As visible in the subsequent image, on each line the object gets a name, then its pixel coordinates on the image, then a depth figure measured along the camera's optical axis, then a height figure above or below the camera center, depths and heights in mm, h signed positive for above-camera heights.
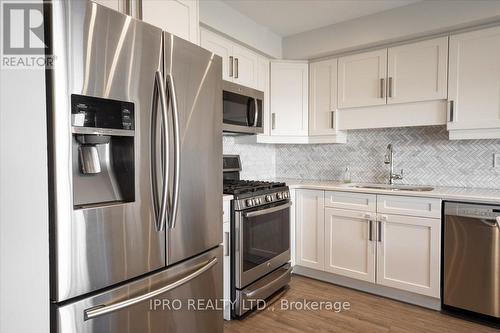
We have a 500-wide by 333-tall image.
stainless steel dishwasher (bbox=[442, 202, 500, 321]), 2115 -742
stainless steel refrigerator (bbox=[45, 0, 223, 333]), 988 -73
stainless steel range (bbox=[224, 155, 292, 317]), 2201 -674
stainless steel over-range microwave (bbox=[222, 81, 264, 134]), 2473 +408
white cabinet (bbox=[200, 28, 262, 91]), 2531 +899
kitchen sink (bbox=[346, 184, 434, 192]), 2663 -291
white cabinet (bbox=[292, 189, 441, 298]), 2385 -738
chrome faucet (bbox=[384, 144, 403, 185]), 3008 -61
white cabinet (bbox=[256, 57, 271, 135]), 3123 +766
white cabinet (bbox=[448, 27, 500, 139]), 2357 +566
